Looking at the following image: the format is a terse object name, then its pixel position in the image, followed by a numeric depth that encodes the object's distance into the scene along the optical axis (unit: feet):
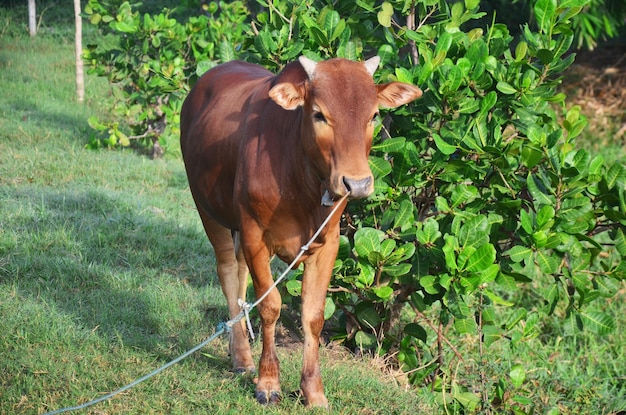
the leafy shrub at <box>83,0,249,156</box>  30.45
